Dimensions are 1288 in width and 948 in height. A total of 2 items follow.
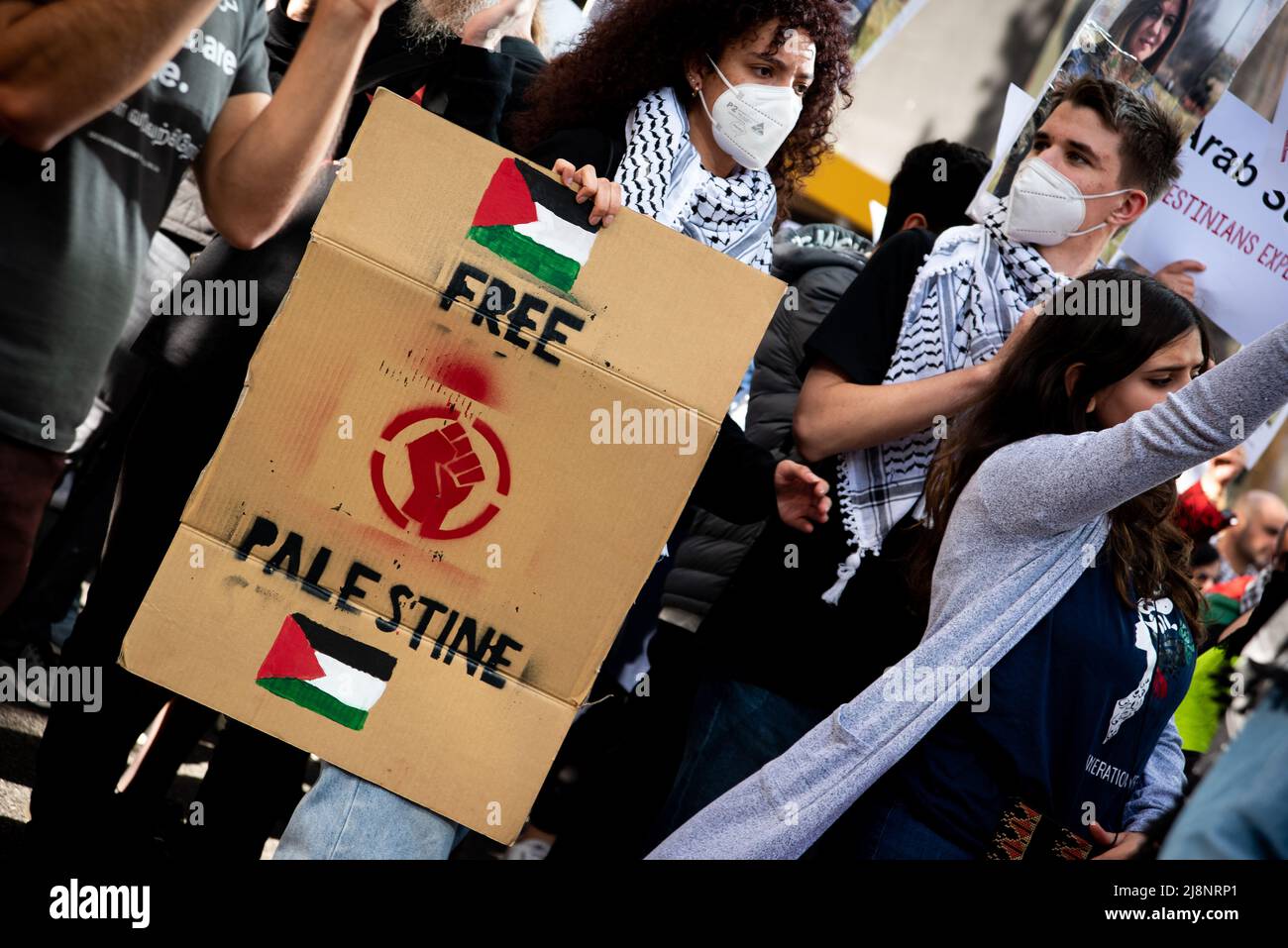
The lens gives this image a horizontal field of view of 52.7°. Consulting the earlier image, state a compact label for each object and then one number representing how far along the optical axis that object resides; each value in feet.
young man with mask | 7.55
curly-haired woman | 7.25
